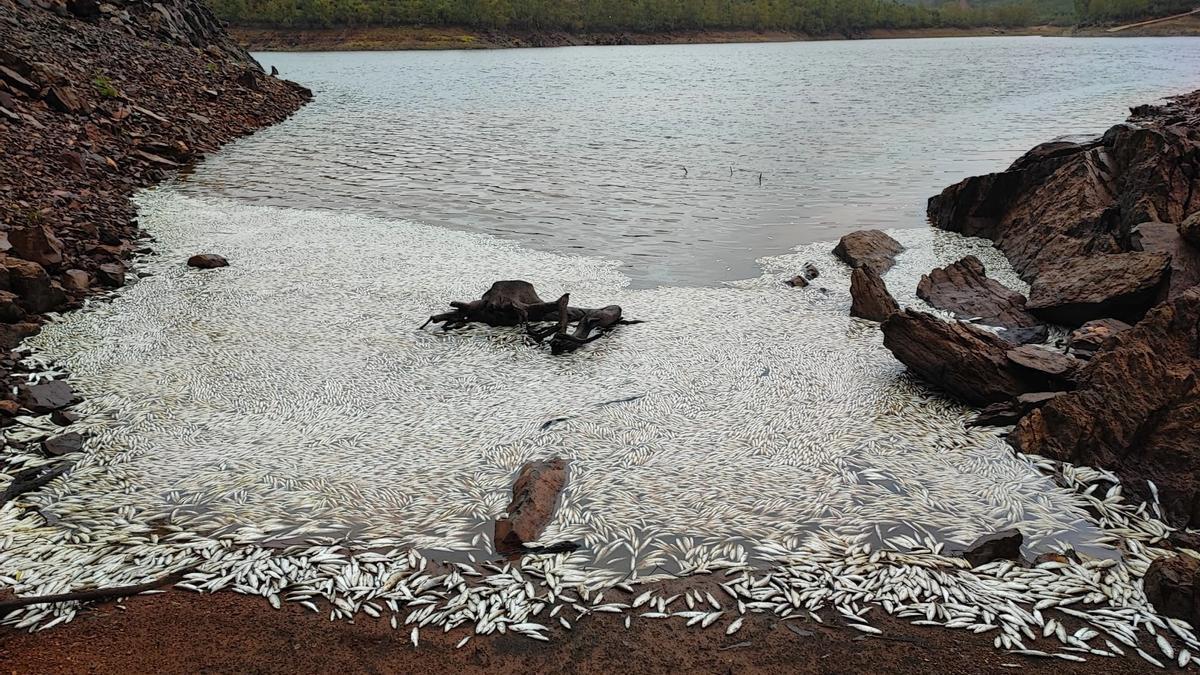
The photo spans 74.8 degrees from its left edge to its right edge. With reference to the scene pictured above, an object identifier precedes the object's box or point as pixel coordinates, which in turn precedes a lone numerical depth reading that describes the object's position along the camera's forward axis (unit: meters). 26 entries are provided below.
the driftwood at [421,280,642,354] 8.53
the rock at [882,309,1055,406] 6.73
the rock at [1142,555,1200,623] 4.19
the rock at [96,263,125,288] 9.80
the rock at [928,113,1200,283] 9.95
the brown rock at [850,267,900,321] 8.88
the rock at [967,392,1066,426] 6.36
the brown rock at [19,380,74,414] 6.54
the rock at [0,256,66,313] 8.50
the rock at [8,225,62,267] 9.18
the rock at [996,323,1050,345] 8.23
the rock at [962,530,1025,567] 4.82
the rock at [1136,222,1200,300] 7.82
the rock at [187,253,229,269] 10.66
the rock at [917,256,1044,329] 8.88
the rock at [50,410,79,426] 6.41
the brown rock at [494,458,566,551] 4.98
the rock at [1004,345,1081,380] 6.61
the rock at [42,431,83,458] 5.96
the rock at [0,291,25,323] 8.09
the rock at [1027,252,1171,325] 7.95
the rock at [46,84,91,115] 16.56
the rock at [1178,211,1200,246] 8.14
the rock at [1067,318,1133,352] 7.41
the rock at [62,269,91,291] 9.25
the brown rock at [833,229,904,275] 11.22
